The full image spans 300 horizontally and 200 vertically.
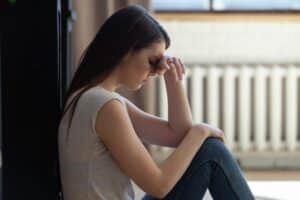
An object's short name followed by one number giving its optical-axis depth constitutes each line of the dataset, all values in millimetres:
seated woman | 2124
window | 5168
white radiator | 5034
